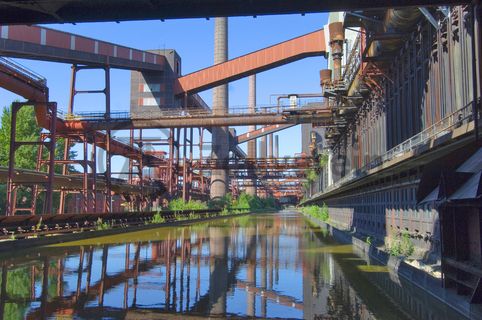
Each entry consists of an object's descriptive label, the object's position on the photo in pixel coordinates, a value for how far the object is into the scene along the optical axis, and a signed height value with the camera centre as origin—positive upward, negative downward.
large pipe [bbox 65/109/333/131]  44.44 +7.57
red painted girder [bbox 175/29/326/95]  64.06 +18.77
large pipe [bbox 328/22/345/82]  36.06 +11.88
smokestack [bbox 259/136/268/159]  154.44 +18.80
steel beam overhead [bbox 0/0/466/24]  8.82 +3.52
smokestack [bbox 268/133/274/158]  154.25 +19.32
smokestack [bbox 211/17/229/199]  81.06 +12.63
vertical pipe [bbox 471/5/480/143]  8.98 +2.52
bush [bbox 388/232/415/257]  15.21 -1.16
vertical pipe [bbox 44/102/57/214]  31.83 +3.04
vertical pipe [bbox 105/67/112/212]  45.50 +4.65
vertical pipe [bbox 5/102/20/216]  29.37 +2.33
